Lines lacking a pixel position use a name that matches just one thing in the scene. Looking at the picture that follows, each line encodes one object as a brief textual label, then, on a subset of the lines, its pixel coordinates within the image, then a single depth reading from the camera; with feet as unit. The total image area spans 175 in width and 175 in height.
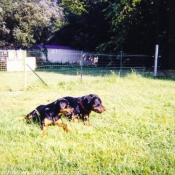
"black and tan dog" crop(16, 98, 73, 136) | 10.57
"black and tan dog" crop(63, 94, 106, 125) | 11.89
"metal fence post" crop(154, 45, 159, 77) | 39.44
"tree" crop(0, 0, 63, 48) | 63.52
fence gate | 24.35
